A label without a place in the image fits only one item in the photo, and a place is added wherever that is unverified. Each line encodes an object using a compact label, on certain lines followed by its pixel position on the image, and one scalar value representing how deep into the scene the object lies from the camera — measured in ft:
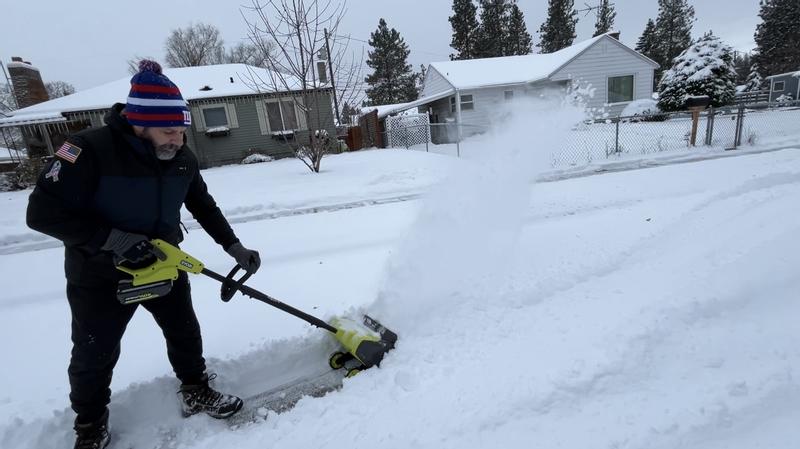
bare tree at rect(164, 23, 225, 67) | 123.24
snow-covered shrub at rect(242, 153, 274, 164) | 57.88
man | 5.78
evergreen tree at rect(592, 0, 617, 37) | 132.36
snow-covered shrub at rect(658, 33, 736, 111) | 56.65
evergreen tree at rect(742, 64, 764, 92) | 109.01
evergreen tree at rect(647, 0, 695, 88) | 135.19
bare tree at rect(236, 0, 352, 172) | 33.86
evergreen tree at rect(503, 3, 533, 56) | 132.26
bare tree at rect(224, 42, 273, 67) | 130.78
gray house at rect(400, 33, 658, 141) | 64.64
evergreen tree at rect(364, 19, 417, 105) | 133.28
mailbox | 55.06
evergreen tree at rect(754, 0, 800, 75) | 113.29
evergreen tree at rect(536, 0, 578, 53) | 131.44
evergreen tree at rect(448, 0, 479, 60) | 128.16
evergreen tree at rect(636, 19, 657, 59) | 135.47
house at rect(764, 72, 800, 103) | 79.30
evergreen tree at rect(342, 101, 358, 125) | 48.91
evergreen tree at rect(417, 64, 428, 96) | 141.55
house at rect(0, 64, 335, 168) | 53.98
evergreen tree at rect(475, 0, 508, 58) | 129.08
